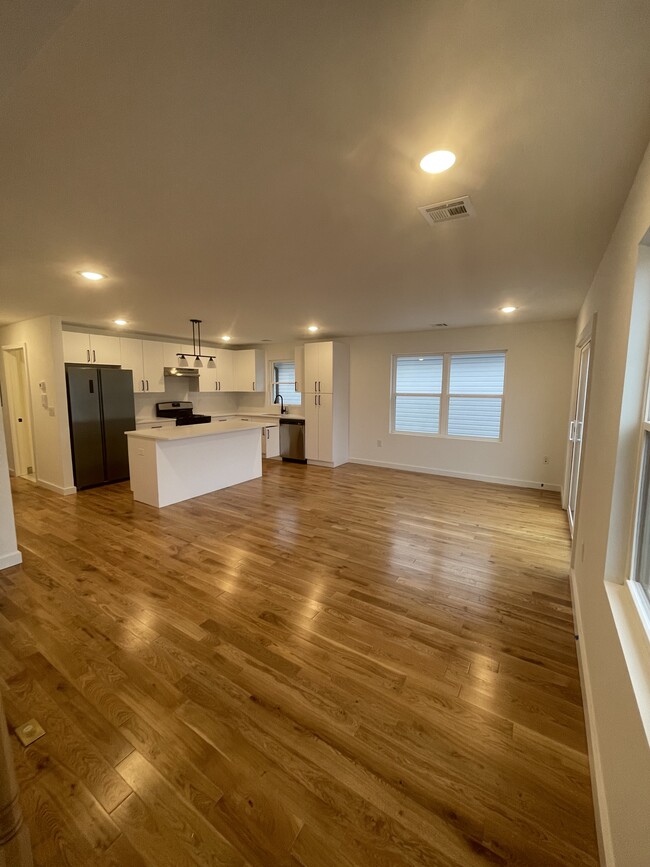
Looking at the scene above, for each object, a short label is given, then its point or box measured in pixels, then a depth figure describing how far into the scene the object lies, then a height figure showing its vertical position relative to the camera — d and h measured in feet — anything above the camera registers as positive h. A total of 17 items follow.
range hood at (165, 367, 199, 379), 20.99 +1.24
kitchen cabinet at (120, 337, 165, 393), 19.03 +1.67
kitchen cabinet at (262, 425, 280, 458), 23.66 -3.40
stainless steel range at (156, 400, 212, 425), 21.81 -1.30
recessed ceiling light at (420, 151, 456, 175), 4.58 +3.12
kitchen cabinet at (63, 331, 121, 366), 16.48 +2.13
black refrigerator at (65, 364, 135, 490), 16.05 -1.45
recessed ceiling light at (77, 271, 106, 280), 9.50 +3.22
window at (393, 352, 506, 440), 17.90 -0.06
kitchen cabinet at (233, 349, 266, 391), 24.77 +1.58
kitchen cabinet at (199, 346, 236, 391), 23.20 +1.40
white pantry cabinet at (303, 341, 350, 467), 20.70 -0.54
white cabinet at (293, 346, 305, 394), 22.94 +1.80
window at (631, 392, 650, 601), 4.32 -1.59
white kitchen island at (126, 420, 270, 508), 13.92 -3.01
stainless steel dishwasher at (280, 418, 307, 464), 22.35 -3.10
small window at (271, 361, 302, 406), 24.90 +0.72
